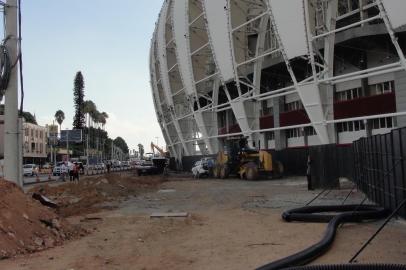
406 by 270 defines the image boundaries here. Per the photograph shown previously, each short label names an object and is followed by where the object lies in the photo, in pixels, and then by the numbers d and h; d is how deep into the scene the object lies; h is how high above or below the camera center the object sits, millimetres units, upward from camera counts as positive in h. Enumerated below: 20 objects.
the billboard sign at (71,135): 90688 +5788
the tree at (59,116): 172625 +17436
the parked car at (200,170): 47231 -631
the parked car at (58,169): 61044 -105
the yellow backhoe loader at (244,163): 38469 -148
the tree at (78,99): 132750 +17678
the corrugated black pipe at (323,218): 8156 -1539
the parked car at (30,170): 68562 -72
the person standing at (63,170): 49788 -186
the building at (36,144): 121788 +6357
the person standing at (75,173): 44312 -446
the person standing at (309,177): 26297 -918
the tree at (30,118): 159500 +16222
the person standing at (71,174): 44781 -570
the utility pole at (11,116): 13117 +1379
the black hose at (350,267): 6755 -1433
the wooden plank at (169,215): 16234 -1584
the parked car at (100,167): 89812 -2
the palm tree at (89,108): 147825 +17690
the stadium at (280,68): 38531 +8567
